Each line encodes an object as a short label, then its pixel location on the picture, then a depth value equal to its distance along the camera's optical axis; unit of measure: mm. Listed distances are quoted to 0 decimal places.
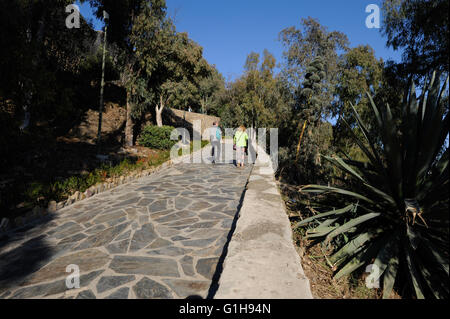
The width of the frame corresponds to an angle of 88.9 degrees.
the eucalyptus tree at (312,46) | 21903
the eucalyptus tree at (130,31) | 11148
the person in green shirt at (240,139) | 9016
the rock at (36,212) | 4154
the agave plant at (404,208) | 2146
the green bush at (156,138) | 13656
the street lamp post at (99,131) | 9430
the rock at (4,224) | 3646
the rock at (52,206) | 4496
